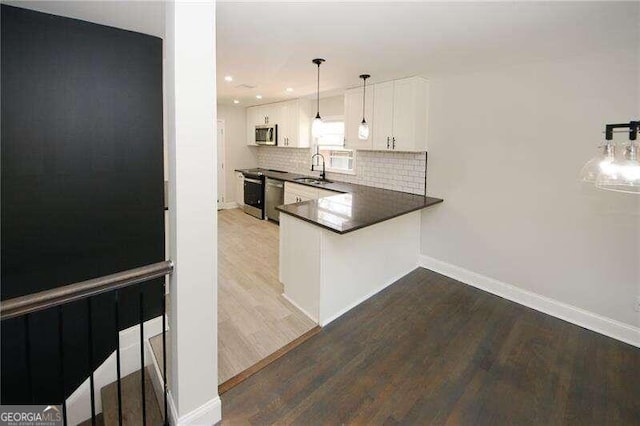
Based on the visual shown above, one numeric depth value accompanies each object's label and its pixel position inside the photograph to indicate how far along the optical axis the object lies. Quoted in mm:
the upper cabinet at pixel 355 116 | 4168
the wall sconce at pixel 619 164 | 1688
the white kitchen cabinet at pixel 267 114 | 6246
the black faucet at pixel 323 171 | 5629
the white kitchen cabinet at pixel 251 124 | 6922
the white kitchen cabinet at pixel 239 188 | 6977
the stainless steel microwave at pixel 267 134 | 6289
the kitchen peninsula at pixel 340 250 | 2721
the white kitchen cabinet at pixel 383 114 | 3918
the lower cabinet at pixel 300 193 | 4793
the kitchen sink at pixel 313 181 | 5207
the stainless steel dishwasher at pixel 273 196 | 5781
